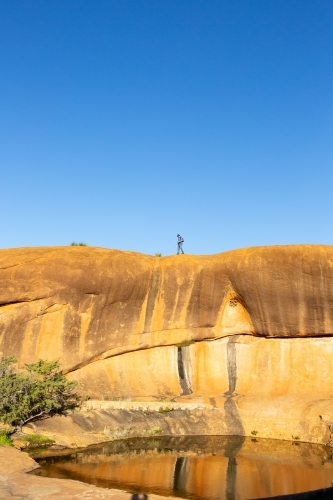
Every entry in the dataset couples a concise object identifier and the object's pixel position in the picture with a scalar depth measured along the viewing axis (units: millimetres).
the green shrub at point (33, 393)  20312
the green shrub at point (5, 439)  18719
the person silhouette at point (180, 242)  29288
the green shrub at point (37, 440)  19586
